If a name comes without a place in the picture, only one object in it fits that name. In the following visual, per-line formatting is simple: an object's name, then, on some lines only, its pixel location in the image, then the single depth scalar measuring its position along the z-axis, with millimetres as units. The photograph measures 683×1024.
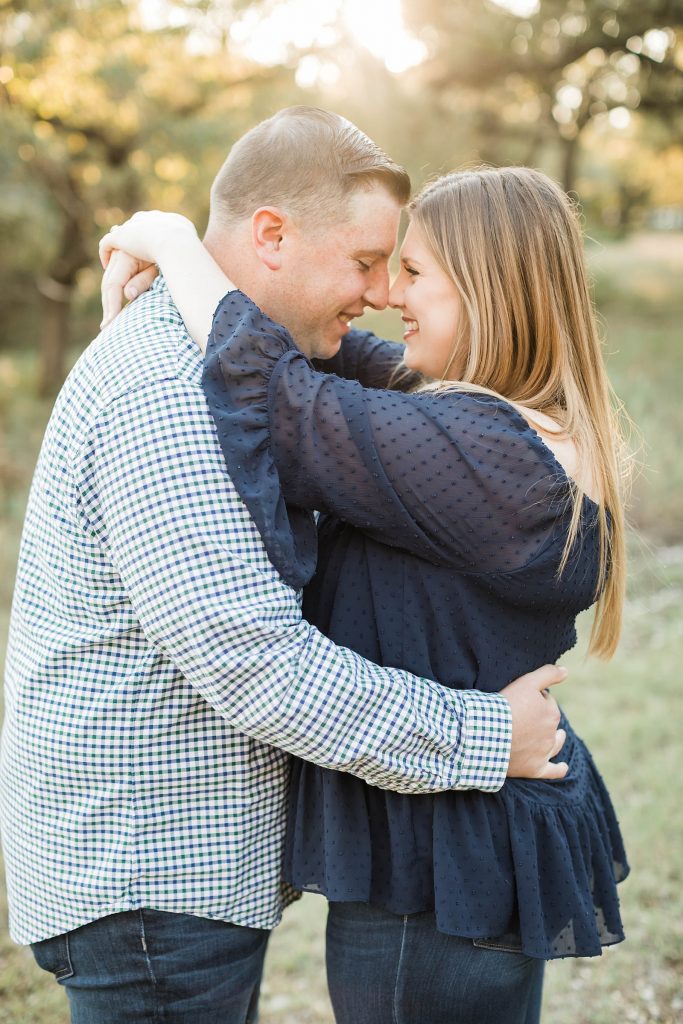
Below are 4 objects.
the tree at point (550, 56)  12445
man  1512
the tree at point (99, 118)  9602
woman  1604
